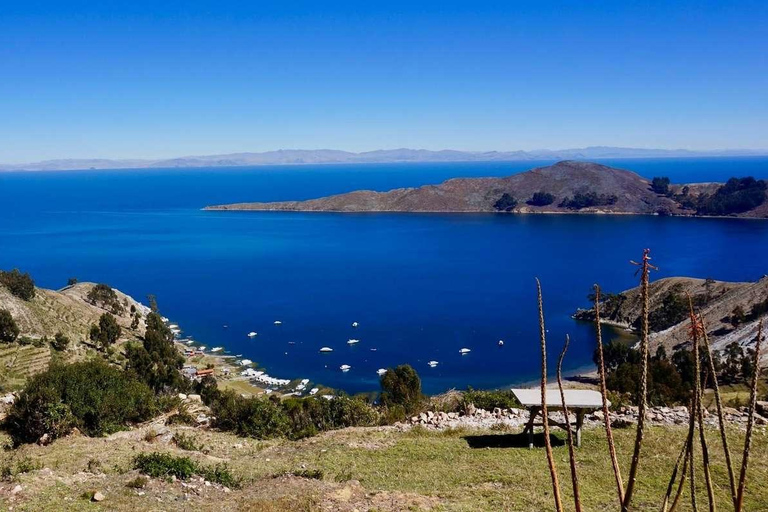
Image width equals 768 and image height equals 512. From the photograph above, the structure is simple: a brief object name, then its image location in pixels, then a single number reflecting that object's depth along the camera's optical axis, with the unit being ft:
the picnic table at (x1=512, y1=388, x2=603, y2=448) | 44.70
